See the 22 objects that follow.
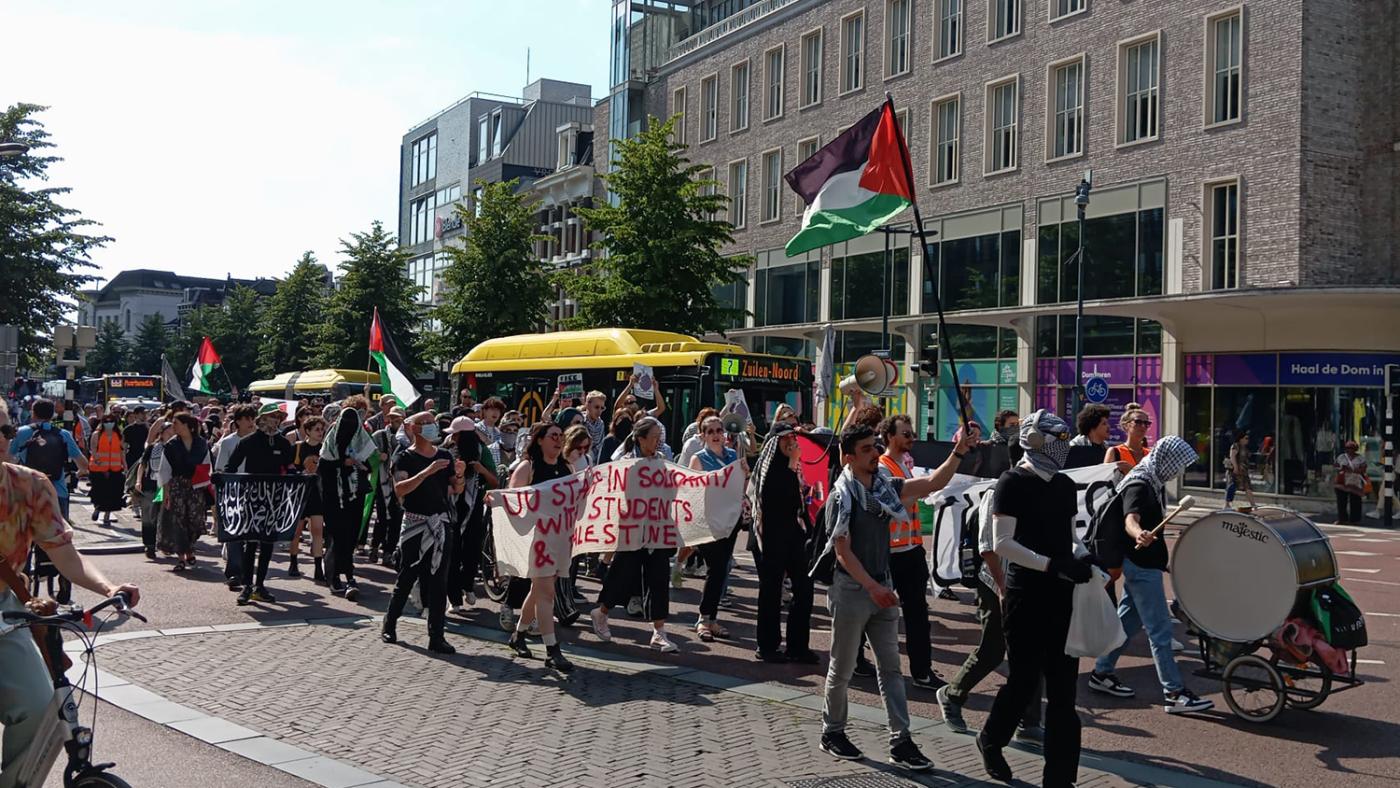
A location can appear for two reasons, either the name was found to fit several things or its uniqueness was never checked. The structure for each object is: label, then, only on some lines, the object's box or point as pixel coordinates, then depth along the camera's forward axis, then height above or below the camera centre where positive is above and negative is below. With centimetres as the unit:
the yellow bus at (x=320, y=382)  4744 +80
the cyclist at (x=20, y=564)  457 -66
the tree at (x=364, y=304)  5594 +433
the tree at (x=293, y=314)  6788 +467
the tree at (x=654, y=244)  3522 +457
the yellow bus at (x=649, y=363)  2206 +74
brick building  2922 +546
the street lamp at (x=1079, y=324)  2892 +216
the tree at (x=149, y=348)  10500 +415
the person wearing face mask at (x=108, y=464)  1870 -96
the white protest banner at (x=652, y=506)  1033 -76
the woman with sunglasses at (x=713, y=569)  1078 -133
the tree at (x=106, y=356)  11194 +364
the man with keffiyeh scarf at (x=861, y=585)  669 -88
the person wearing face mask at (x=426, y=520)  985 -88
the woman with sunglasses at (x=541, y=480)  917 -56
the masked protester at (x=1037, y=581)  609 -78
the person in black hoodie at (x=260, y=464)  1244 -63
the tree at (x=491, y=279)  4462 +442
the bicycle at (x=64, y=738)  457 -123
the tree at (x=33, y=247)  3322 +389
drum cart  767 -103
